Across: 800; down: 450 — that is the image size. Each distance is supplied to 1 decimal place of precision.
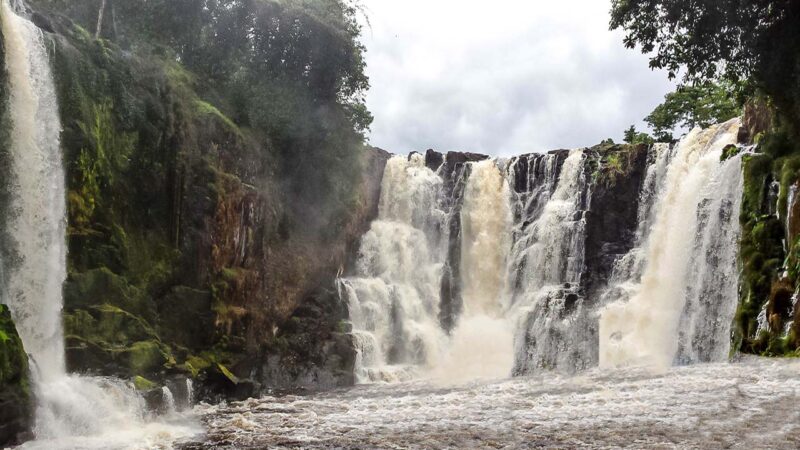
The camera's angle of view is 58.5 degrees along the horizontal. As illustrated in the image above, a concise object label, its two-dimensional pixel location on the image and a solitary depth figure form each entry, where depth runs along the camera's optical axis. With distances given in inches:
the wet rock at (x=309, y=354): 1039.6
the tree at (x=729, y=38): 827.4
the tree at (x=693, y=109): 1939.0
